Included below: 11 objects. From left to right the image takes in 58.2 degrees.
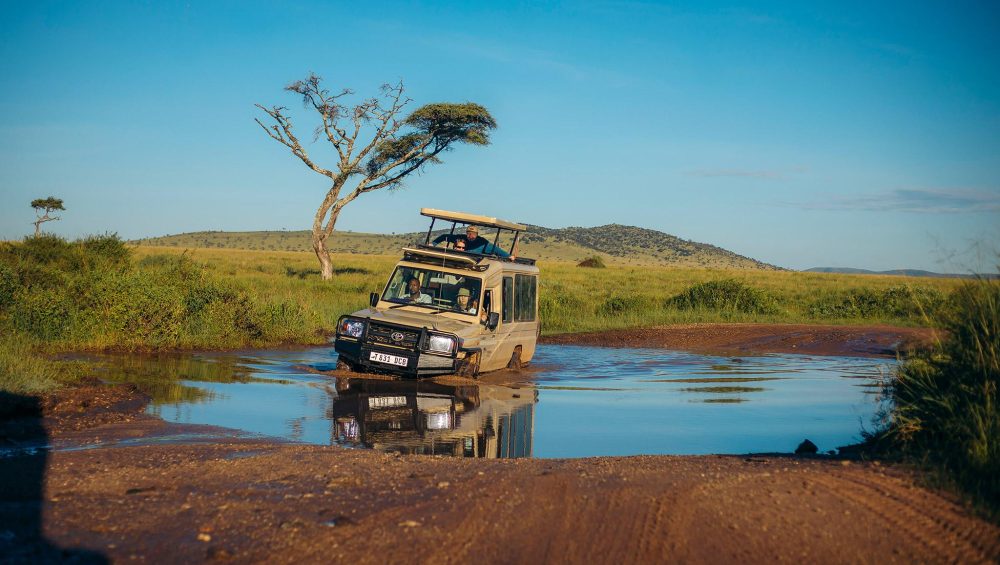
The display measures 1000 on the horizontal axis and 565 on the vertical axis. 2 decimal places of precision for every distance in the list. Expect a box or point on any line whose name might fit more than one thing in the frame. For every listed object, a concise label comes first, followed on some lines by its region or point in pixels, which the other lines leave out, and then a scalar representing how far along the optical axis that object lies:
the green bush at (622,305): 30.34
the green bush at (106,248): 27.00
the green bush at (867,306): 30.39
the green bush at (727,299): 30.59
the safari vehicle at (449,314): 12.88
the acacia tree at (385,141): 38.47
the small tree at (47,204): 59.44
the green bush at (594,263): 77.29
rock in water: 8.56
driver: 14.41
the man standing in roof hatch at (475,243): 15.88
